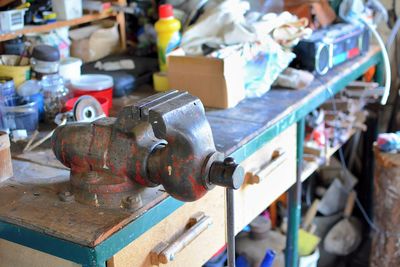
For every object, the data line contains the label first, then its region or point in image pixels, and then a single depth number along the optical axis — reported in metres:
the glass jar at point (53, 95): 1.55
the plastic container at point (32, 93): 1.52
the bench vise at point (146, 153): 1.00
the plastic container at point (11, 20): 1.59
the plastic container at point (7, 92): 1.49
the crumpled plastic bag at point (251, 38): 1.75
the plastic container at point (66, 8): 1.80
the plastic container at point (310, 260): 2.06
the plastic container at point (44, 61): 1.58
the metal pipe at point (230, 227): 1.10
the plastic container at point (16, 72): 1.56
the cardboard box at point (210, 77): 1.61
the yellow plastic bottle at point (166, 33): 1.85
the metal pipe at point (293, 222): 1.84
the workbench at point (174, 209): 1.01
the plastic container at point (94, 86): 1.60
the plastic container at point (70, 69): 1.65
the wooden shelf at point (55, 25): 1.62
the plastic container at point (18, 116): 1.45
